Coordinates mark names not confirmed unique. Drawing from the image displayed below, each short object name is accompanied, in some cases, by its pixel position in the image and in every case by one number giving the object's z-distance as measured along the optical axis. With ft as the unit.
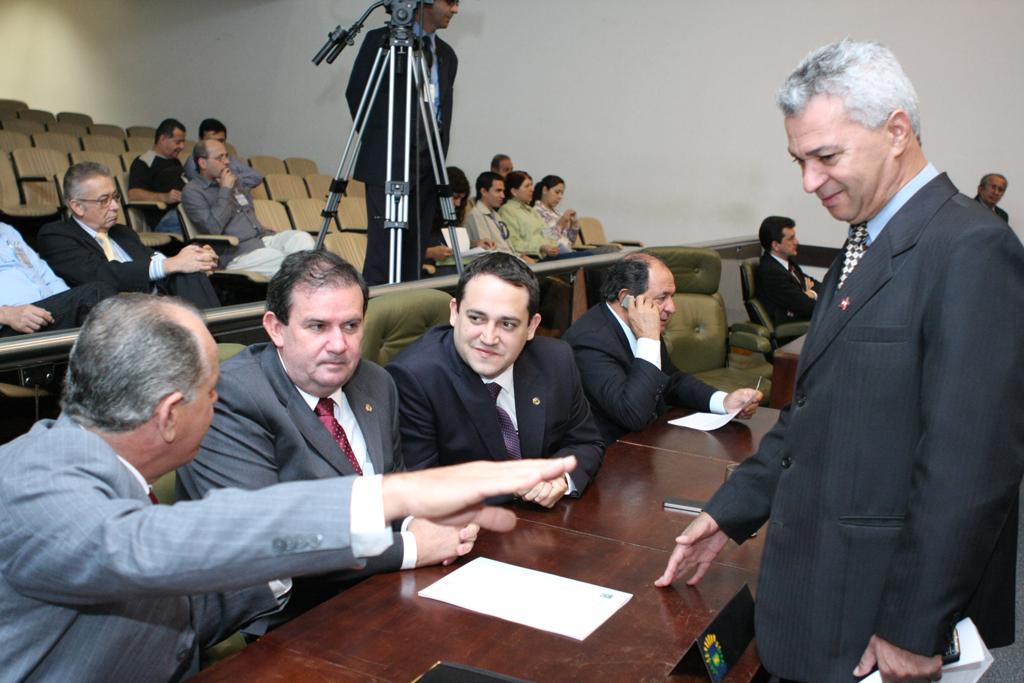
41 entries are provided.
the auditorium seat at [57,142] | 23.20
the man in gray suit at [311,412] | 5.66
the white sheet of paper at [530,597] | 4.60
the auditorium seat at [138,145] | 26.78
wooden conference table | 4.12
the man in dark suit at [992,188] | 24.23
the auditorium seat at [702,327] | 14.74
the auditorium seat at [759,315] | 17.38
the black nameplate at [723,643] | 4.17
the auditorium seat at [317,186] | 26.81
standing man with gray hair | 3.66
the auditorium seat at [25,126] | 25.45
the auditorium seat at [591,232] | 27.58
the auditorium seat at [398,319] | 8.18
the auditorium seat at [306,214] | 21.66
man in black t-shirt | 19.20
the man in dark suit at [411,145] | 11.78
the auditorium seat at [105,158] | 21.48
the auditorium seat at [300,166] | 30.66
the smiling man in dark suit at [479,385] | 7.26
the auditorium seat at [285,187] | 25.27
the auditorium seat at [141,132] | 29.78
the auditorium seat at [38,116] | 28.02
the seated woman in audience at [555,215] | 24.38
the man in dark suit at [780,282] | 18.10
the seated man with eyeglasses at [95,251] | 12.28
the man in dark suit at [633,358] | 9.18
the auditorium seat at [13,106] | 28.99
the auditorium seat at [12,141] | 21.49
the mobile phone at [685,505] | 6.42
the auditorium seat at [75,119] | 29.66
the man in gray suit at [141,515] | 3.03
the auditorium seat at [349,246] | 17.76
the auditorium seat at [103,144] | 25.19
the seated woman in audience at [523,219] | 23.39
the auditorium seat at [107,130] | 28.55
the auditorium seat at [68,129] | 27.17
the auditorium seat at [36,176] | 18.56
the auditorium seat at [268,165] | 28.55
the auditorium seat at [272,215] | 20.71
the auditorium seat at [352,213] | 23.98
